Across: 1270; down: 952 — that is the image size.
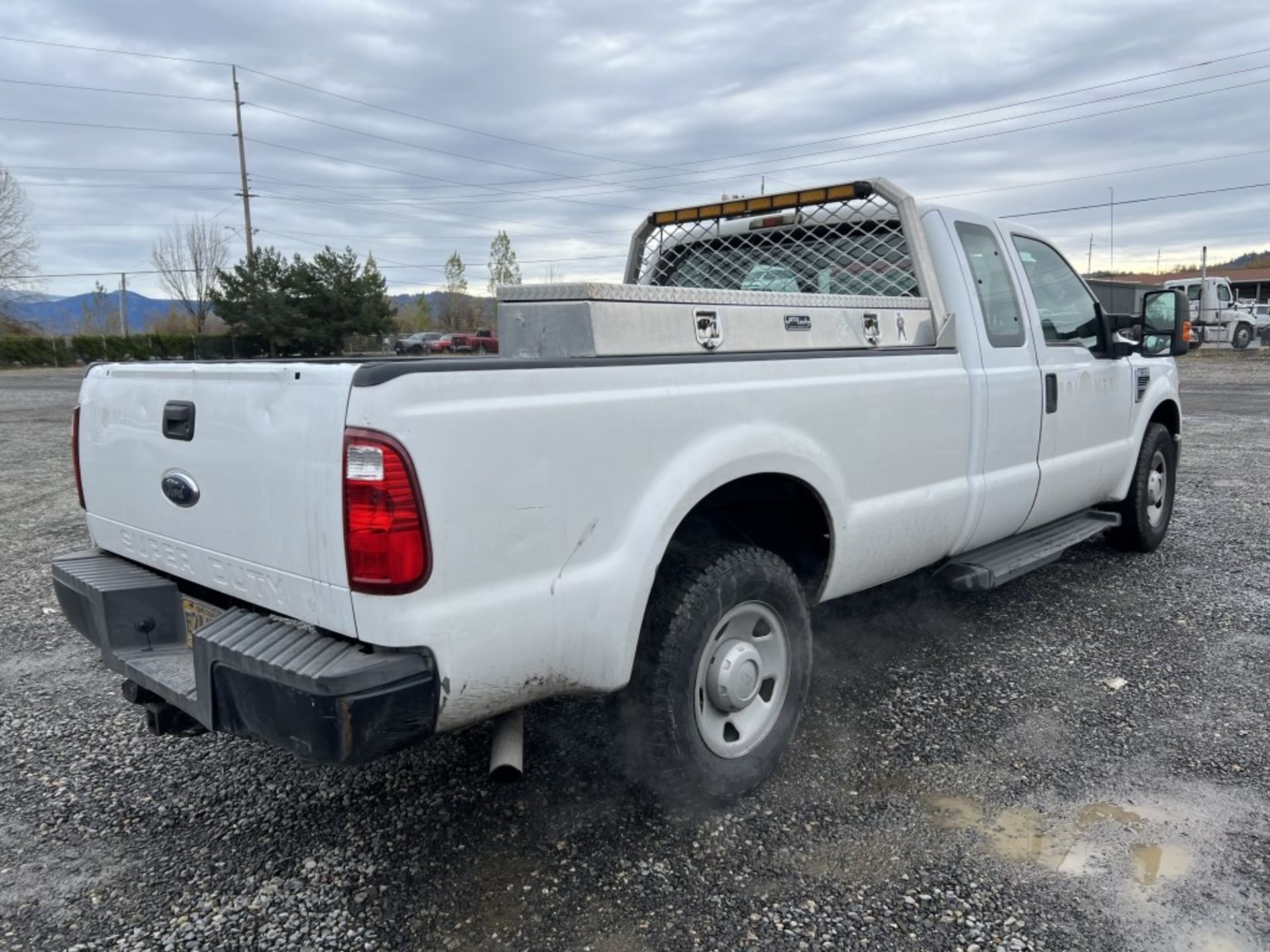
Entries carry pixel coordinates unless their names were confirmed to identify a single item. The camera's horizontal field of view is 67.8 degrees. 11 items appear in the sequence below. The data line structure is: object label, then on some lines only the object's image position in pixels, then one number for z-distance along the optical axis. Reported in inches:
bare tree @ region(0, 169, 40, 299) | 2290.8
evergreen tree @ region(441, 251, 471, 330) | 2541.8
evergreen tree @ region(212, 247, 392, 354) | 1605.6
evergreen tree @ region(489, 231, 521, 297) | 2258.9
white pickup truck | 87.4
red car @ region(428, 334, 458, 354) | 1168.4
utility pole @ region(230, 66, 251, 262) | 1811.0
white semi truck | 1184.2
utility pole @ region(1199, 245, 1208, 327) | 1168.8
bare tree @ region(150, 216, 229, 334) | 2507.4
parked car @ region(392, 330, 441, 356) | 1236.5
